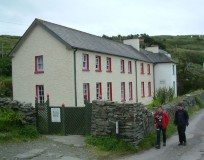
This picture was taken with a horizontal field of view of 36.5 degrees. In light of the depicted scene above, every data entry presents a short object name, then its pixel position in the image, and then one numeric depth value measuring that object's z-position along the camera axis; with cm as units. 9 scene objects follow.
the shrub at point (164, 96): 2988
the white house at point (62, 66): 2238
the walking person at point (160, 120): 1283
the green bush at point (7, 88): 2924
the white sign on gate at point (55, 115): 1432
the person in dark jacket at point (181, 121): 1298
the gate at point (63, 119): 1391
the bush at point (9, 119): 1330
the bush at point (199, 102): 3026
